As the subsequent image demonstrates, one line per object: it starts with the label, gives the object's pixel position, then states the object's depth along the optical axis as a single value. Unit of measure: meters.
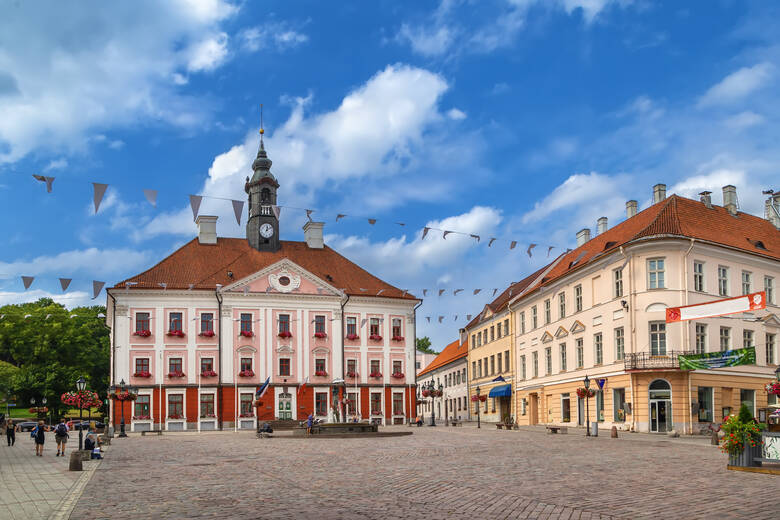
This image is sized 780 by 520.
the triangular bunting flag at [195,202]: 22.17
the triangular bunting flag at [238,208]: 23.31
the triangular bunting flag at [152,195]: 20.81
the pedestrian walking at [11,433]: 42.28
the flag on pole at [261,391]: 53.22
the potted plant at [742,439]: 18.48
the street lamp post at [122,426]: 47.19
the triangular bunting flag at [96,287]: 34.38
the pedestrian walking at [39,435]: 29.56
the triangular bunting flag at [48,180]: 20.09
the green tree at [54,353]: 74.94
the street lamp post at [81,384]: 34.64
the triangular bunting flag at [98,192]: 20.00
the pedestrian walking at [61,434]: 28.45
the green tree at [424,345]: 128.12
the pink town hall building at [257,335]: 57.41
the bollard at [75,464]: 21.87
